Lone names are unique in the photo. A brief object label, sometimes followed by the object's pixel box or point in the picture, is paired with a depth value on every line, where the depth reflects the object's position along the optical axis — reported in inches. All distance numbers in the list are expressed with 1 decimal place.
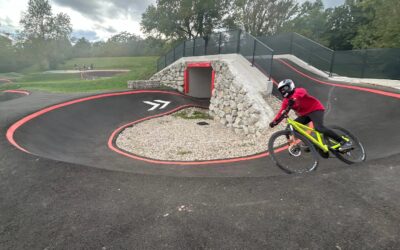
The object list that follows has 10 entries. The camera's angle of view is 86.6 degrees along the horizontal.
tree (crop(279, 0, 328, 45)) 1919.9
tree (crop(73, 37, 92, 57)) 3692.7
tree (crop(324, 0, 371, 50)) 1573.6
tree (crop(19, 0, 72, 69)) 2039.9
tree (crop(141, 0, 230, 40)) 1126.4
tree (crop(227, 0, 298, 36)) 1590.8
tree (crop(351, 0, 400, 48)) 815.1
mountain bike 205.5
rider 205.6
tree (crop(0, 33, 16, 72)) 2206.0
